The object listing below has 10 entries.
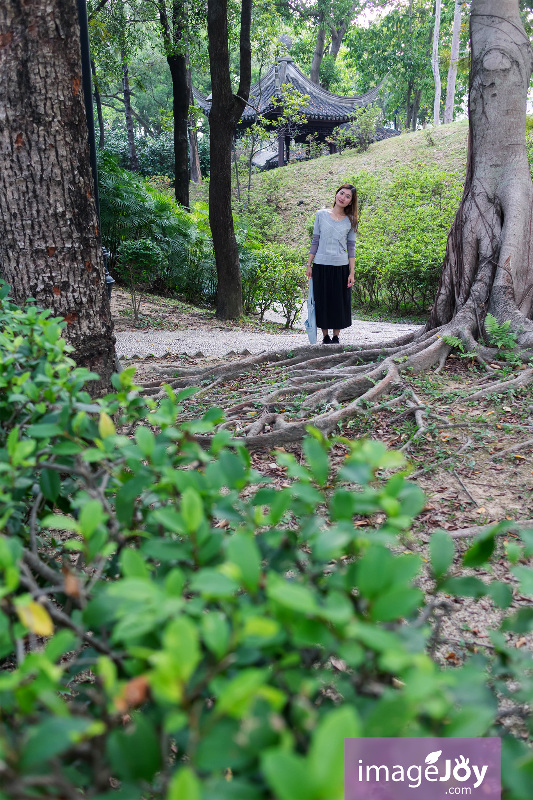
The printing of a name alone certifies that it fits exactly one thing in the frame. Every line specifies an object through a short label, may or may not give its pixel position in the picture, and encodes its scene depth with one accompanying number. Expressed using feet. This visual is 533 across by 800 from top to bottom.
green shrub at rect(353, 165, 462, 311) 36.99
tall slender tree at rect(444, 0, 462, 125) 85.51
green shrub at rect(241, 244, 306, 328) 34.76
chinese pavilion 82.94
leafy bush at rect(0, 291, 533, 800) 1.85
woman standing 20.26
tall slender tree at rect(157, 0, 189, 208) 38.17
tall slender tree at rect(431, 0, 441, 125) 89.97
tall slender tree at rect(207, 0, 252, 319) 29.22
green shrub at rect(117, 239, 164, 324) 30.30
